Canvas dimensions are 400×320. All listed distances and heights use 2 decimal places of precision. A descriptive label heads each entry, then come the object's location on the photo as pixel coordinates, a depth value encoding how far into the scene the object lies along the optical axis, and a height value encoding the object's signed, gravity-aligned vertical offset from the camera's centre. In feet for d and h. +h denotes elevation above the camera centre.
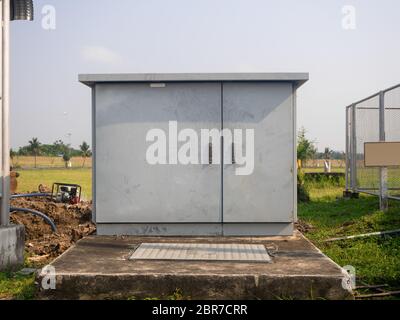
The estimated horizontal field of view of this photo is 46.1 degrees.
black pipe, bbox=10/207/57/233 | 24.90 -3.26
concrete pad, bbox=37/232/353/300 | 14.21 -3.68
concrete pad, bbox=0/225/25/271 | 19.39 -3.55
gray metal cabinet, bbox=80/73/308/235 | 20.93 -0.11
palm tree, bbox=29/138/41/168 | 249.96 +8.70
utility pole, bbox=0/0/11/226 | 20.22 +2.06
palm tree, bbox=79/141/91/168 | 232.16 +6.59
